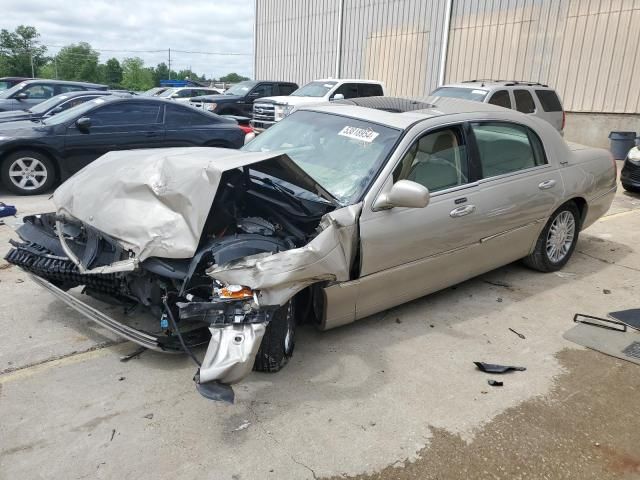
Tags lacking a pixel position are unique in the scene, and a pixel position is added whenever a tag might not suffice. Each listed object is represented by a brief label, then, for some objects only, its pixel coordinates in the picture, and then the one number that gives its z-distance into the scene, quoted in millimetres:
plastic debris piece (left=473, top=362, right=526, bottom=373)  3543
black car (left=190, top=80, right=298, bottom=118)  16953
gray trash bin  13391
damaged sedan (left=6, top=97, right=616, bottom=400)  3016
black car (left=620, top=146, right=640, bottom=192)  9680
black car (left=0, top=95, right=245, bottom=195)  7832
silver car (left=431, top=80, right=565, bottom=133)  10648
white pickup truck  14219
